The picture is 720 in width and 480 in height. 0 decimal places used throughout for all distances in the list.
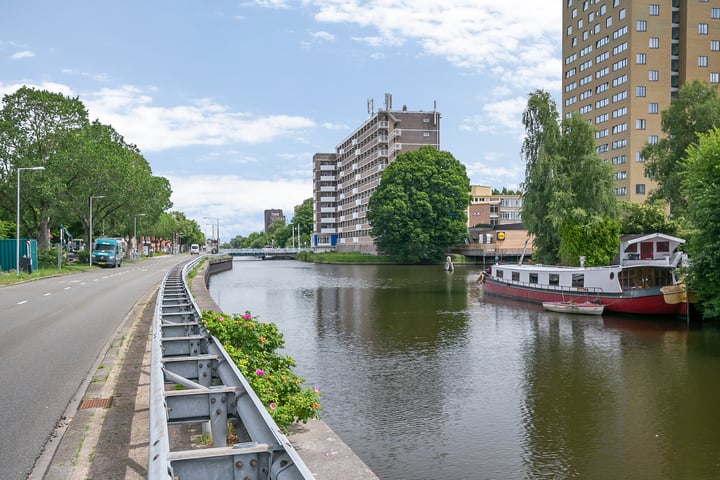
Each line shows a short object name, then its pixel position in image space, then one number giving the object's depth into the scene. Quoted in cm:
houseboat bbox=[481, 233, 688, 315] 3722
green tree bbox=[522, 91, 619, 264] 4972
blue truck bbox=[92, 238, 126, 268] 7581
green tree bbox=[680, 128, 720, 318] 3059
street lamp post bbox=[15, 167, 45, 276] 5172
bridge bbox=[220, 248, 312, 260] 16264
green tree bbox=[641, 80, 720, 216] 5938
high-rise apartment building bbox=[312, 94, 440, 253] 13512
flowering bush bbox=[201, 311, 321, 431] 1012
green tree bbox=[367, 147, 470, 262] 10144
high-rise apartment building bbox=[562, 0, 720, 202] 10375
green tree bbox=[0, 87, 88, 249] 6278
